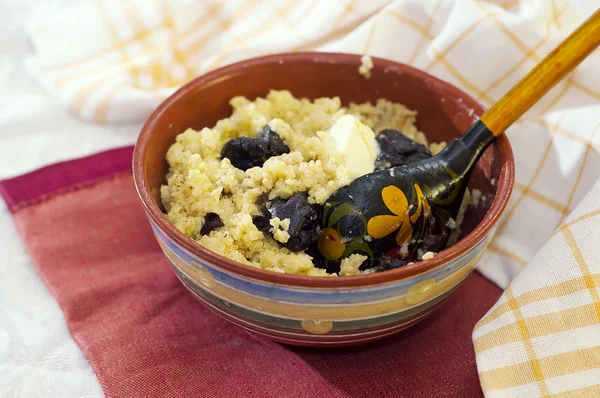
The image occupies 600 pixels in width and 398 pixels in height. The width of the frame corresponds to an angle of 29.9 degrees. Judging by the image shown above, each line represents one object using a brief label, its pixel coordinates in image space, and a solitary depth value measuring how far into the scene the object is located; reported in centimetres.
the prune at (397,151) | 50
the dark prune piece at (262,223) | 47
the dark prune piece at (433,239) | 48
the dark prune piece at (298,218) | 46
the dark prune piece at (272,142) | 49
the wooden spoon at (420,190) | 47
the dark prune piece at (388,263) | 46
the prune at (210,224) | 47
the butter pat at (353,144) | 49
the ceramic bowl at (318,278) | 43
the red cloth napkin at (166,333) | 47
